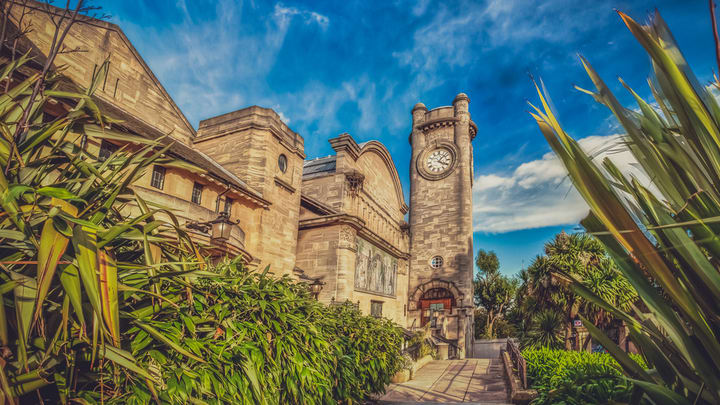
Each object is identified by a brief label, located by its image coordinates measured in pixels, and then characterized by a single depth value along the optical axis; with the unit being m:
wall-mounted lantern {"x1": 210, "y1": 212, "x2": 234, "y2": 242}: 10.71
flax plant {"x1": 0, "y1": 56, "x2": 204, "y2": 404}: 1.67
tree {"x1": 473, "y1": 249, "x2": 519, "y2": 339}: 35.72
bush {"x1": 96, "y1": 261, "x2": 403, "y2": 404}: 2.68
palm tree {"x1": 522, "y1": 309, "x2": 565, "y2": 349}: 14.32
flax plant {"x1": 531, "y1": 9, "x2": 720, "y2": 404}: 1.61
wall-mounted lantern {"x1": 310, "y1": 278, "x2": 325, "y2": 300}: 16.58
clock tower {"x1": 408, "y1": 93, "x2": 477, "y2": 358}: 29.42
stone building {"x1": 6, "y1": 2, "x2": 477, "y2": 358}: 11.70
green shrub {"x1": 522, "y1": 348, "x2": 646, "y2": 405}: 3.31
